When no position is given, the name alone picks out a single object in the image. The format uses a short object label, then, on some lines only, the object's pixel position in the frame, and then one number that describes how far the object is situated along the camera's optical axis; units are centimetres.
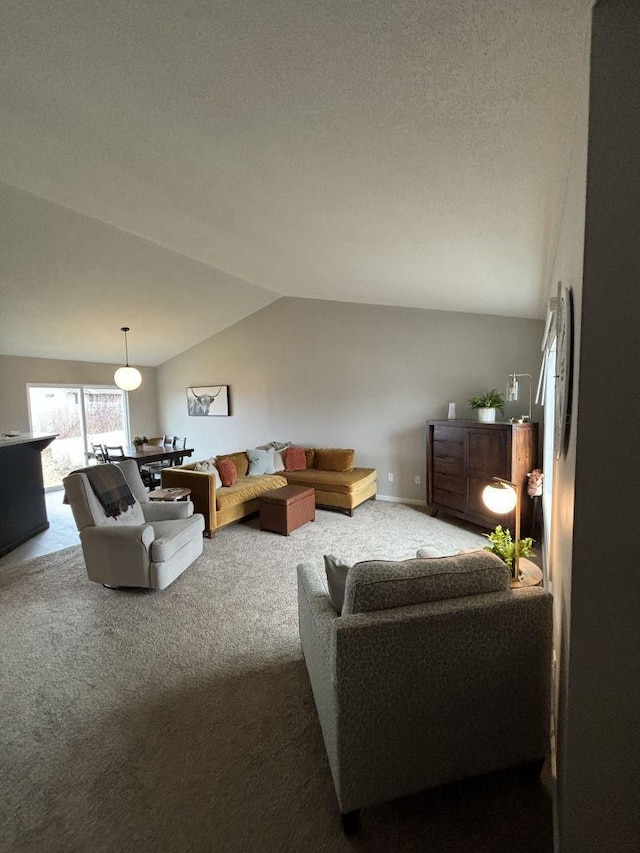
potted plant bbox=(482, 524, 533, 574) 179
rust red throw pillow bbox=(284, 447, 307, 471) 560
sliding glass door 622
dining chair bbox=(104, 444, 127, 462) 547
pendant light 527
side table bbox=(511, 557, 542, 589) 172
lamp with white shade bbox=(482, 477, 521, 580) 203
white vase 413
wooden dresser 372
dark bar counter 366
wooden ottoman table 414
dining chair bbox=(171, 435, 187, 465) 612
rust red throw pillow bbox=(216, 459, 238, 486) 461
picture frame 690
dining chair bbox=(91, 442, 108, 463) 569
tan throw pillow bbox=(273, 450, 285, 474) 552
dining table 544
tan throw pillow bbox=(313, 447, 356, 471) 541
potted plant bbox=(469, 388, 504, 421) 414
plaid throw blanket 299
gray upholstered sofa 120
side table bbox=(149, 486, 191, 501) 386
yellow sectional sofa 411
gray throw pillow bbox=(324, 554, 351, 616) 156
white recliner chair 278
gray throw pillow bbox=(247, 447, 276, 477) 530
